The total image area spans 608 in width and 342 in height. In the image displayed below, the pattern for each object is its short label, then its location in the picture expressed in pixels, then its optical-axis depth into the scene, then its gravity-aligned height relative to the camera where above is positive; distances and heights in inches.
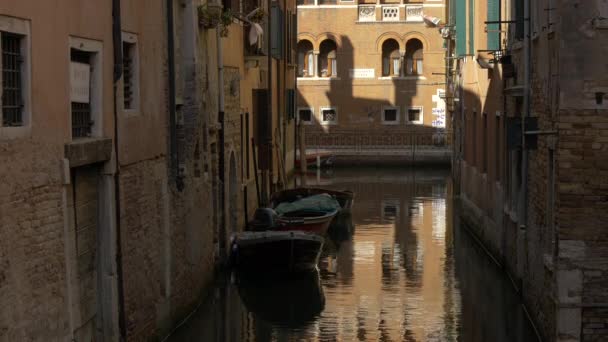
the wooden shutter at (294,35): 1513.3 +100.5
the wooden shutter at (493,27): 771.4 +56.5
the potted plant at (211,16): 679.7 +57.6
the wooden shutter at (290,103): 1390.3 +8.3
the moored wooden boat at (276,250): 755.4 -93.5
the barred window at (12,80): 368.5 +10.9
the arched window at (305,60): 1916.2 +82.3
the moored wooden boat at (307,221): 892.5 -88.8
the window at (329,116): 1900.7 -11.3
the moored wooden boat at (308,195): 1068.5 -82.6
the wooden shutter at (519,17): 665.0 +52.7
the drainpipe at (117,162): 489.7 -21.6
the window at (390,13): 1873.0 +156.7
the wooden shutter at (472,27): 1006.4 +70.5
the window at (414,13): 1863.9 +155.3
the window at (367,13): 1874.4 +157.4
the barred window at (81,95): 447.2 +6.9
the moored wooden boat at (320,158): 1712.6 -74.0
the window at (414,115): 1879.9 -11.4
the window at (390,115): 1884.8 -11.0
